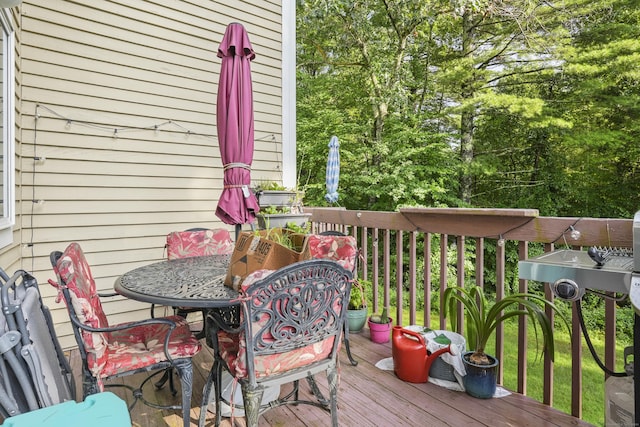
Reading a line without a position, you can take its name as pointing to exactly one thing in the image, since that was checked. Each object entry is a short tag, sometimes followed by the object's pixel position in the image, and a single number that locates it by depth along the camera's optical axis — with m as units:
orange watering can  2.39
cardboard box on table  1.67
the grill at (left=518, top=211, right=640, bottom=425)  1.15
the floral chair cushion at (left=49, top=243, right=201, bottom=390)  1.58
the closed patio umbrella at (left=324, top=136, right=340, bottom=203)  4.35
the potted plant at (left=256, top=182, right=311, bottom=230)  3.07
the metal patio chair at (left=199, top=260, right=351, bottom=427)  1.46
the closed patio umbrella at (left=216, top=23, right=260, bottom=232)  2.80
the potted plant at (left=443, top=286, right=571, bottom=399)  2.06
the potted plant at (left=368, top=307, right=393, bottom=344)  3.07
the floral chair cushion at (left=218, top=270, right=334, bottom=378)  1.48
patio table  1.63
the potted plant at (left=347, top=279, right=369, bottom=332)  3.25
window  2.27
